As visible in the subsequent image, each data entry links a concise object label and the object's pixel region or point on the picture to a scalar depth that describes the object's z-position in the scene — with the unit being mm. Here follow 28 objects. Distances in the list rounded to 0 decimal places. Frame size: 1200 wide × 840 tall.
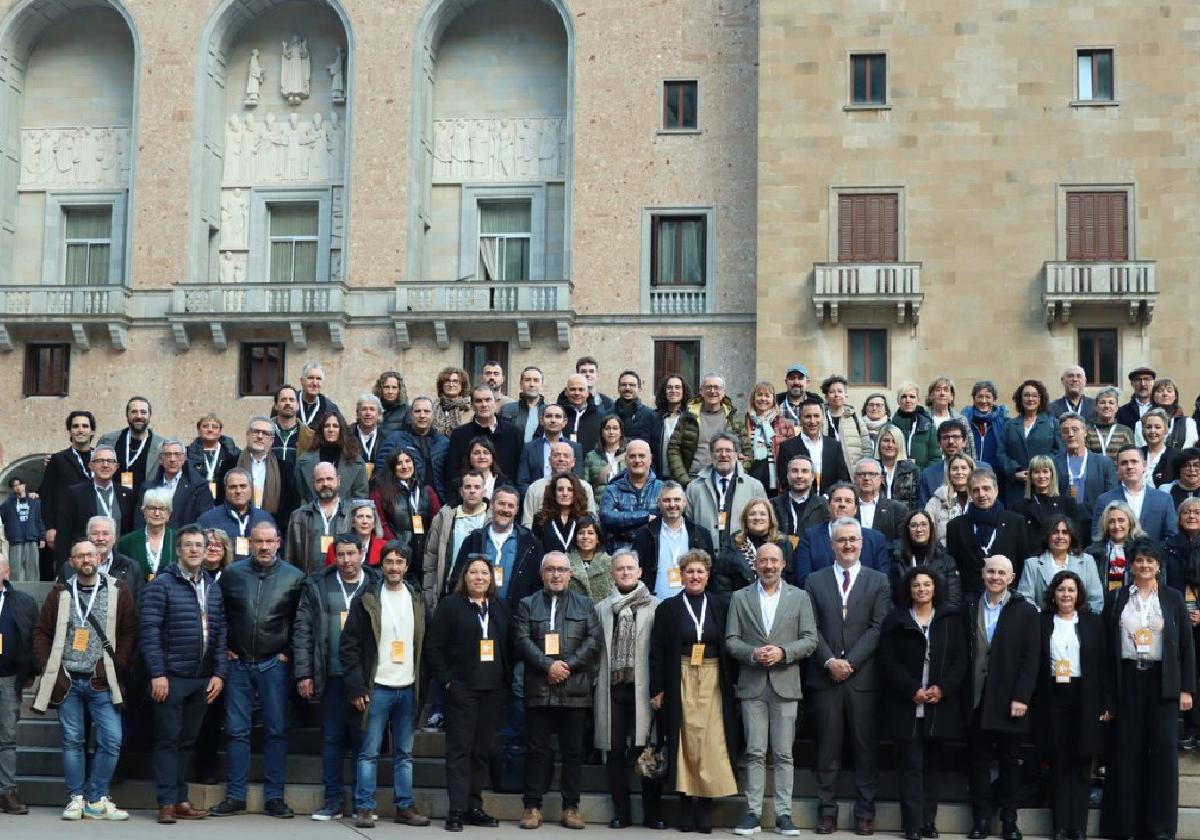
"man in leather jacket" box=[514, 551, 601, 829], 13273
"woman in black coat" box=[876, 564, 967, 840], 13062
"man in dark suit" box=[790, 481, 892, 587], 13984
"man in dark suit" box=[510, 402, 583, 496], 16203
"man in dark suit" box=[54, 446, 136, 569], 15625
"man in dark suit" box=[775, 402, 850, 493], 16141
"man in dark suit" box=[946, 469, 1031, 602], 14078
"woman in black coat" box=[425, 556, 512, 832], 13242
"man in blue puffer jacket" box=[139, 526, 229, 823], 13312
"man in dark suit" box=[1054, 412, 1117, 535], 15500
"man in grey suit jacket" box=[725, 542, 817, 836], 13102
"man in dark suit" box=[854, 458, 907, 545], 14695
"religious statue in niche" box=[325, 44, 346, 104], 35594
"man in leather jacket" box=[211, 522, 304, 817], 13586
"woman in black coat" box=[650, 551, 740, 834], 13219
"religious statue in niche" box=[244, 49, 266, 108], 36000
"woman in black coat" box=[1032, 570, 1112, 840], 12961
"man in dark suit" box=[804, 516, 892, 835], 13242
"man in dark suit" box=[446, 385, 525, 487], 16391
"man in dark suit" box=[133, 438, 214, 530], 15781
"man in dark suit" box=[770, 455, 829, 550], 14852
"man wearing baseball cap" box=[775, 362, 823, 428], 17484
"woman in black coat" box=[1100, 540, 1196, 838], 12789
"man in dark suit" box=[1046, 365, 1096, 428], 17844
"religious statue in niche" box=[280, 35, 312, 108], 35875
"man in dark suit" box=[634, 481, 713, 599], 14227
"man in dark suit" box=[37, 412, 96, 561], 16469
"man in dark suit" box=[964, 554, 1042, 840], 12938
